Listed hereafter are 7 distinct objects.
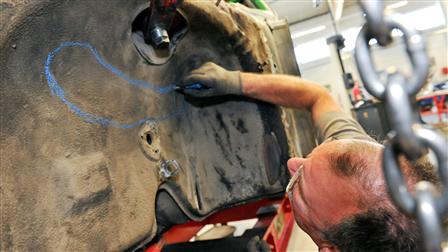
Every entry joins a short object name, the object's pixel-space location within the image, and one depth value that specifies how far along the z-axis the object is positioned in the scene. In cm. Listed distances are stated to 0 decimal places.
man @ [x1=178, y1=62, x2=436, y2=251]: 81
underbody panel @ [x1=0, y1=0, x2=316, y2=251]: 61
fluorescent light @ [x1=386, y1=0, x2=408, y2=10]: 673
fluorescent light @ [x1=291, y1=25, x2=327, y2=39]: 767
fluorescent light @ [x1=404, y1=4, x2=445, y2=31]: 716
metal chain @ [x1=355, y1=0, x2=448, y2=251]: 26
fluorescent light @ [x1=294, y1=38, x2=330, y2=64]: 811
